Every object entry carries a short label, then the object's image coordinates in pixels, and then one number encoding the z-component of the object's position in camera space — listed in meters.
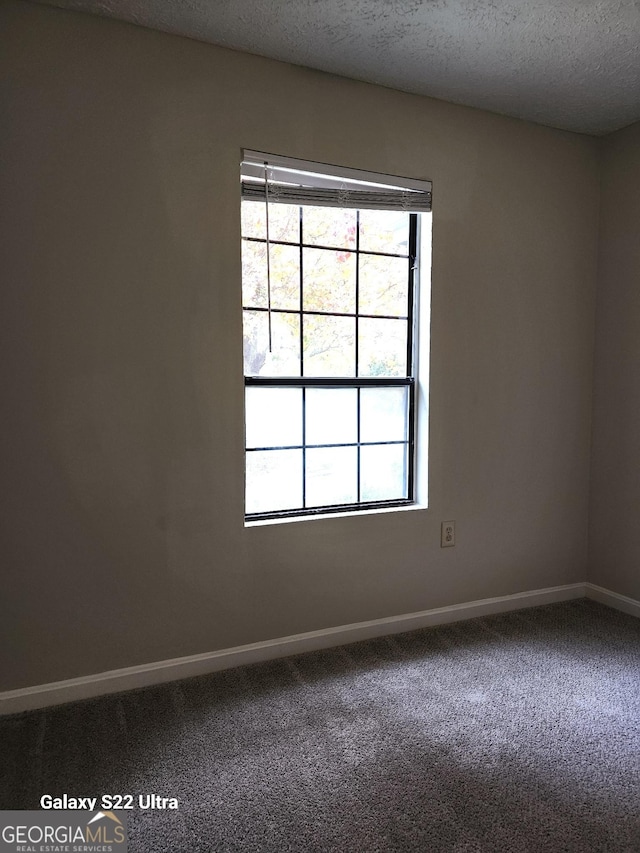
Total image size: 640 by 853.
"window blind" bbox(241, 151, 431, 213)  2.38
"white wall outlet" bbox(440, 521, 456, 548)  2.87
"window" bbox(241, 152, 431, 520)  2.49
